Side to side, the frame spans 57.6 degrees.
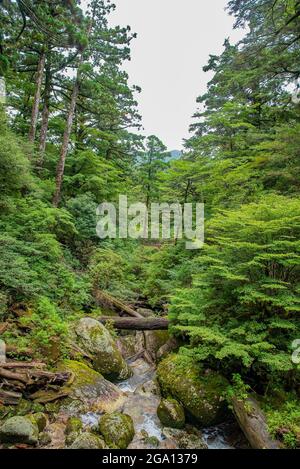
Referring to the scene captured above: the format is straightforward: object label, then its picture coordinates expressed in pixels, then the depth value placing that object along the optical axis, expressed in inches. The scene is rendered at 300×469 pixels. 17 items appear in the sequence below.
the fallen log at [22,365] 194.3
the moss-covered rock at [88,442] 166.0
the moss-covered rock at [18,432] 156.6
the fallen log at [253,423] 165.2
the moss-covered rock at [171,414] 209.3
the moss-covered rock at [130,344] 325.7
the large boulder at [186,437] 191.2
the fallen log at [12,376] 189.0
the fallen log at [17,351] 208.8
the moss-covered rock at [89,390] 209.2
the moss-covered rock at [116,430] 180.6
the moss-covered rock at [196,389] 208.8
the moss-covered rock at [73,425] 177.9
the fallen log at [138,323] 331.6
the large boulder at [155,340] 333.4
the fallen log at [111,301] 379.9
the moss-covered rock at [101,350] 269.9
